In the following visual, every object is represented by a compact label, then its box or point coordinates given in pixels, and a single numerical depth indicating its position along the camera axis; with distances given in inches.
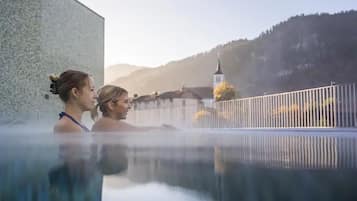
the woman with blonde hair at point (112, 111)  139.9
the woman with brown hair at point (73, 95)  130.8
